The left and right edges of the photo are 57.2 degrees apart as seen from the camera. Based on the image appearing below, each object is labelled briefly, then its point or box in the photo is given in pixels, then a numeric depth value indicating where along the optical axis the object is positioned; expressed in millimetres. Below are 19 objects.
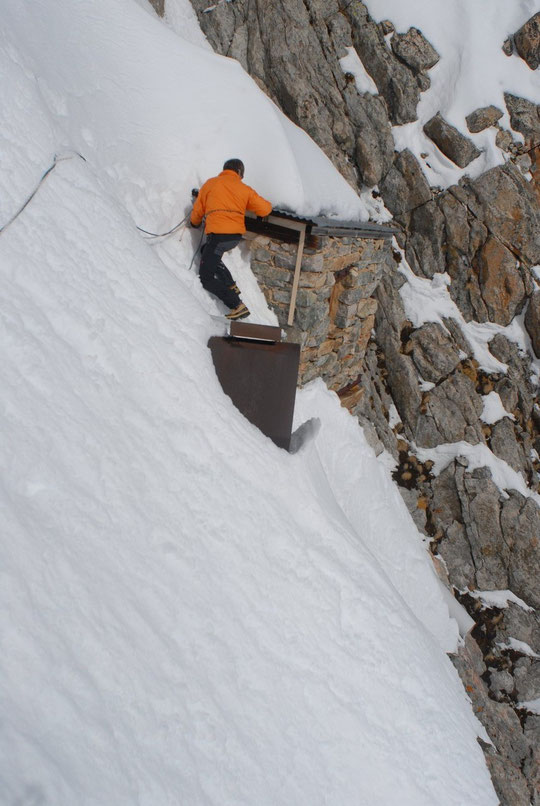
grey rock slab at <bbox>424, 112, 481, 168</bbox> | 12750
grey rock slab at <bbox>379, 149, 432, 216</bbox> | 12727
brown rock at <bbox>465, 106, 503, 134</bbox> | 12914
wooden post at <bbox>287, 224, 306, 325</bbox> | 6025
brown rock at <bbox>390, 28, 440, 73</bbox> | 13086
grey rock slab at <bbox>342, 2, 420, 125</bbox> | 12914
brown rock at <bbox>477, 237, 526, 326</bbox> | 12195
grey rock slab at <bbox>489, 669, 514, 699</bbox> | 9062
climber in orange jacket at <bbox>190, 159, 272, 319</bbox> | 5344
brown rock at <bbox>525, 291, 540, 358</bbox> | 12102
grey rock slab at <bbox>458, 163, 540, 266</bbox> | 12234
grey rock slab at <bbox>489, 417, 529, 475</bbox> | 11047
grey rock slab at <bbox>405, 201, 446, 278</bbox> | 12563
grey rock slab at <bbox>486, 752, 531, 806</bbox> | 5211
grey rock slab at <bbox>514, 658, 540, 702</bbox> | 9039
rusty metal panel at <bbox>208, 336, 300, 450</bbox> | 3986
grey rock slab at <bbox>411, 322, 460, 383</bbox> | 11484
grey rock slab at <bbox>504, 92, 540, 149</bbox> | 12922
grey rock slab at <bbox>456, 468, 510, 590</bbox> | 10133
